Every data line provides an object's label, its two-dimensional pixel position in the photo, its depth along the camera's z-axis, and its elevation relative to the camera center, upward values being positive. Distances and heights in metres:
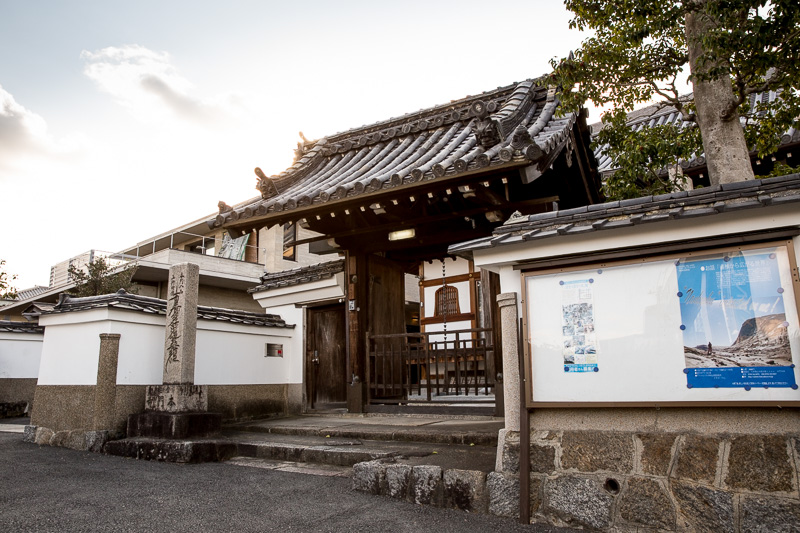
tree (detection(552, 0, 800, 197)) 5.43 +3.33
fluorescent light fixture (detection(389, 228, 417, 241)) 9.29 +2.40
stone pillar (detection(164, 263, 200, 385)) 7.95 +0.80
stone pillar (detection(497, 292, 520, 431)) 4.60 +0.13
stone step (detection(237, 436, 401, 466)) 5.91 -0.90
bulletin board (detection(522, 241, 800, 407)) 3.79 +0.28
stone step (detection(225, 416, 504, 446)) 6.43 -0.76
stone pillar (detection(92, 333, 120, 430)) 7.71 -0.08
